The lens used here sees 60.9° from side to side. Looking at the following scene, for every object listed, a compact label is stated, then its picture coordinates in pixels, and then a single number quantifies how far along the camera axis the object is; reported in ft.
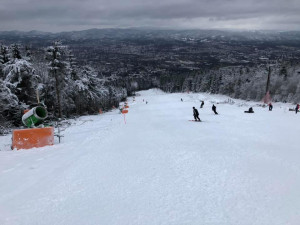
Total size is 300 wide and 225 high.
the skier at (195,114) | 67.12
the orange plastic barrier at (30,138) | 42.06
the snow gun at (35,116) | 49.66
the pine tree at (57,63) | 106.83
